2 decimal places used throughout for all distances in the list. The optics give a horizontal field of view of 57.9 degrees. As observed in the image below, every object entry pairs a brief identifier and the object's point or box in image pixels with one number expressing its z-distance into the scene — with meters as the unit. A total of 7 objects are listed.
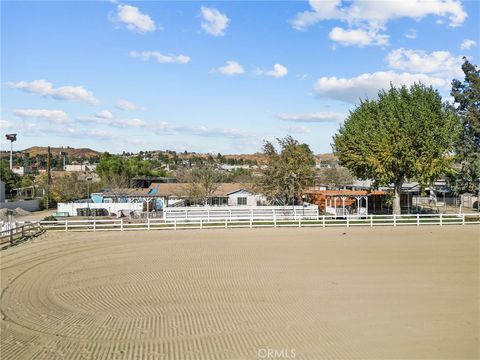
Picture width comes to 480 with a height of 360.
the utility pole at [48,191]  56.92
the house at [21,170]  123.98
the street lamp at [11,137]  87.50
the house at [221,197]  47.62
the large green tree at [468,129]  43.62
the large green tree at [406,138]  31.47
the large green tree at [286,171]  37.72
